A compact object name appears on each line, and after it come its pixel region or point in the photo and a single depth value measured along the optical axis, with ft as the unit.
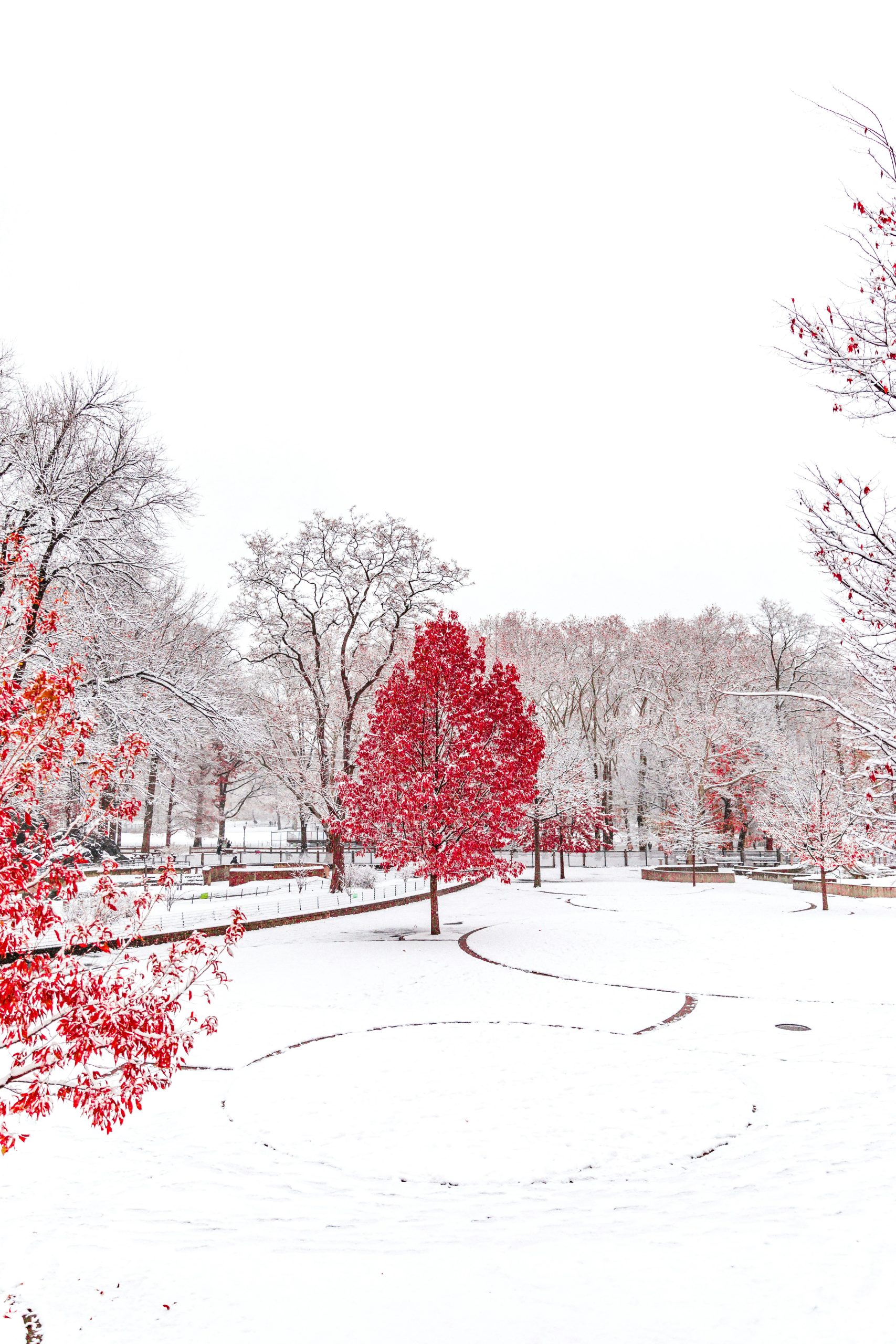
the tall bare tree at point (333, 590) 88.99
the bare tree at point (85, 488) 49.37
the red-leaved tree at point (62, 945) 14.70
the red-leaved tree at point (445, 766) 58.54
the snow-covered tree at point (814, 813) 75.66
